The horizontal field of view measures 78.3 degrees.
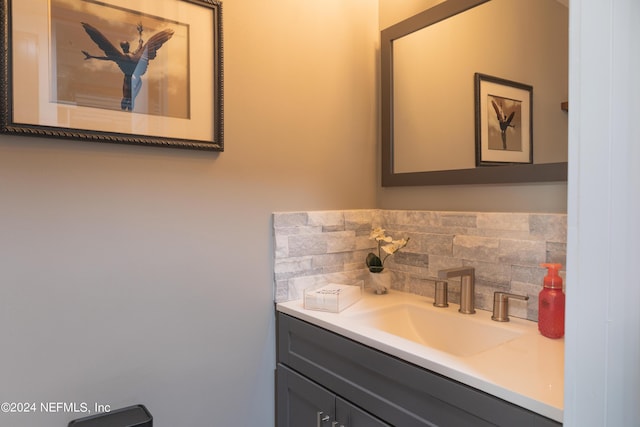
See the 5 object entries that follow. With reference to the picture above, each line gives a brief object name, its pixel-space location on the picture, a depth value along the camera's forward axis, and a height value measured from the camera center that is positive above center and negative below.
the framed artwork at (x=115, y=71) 1.10 +0.41
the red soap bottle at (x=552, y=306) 1.17 -0.31
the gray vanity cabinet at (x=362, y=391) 0.91 -0.53
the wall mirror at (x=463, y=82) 1.28 +0.46
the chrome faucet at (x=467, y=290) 1.44 -0.33
